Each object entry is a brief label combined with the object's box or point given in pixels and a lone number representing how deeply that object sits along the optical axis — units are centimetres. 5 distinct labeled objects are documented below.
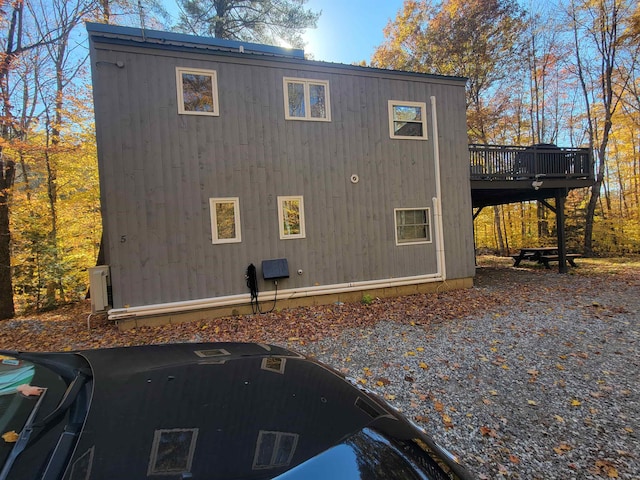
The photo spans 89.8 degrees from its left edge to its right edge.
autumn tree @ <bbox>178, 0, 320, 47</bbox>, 1290
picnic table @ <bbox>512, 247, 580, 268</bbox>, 1217
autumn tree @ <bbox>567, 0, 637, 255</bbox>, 1539
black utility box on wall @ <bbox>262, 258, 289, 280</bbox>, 716
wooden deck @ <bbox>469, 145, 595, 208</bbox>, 964
